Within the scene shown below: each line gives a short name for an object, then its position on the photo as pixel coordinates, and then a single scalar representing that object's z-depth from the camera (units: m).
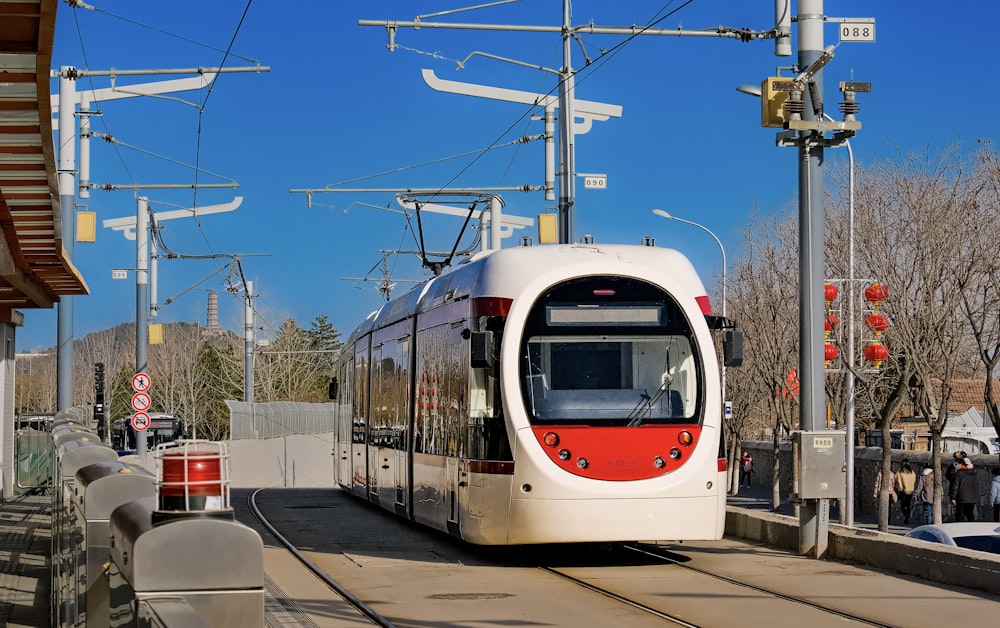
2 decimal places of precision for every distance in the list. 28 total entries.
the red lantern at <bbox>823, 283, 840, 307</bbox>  29.45
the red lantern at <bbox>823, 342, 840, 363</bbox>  24.94
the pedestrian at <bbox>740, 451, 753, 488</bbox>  57.25
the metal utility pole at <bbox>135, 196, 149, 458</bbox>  36.00
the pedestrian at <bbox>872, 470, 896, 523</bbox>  34.85
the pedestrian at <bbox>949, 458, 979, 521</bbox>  30.50
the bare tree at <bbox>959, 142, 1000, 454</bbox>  26.70
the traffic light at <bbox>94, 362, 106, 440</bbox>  34.44
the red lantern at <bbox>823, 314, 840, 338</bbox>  31.52
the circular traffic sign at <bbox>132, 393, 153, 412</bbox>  34.88
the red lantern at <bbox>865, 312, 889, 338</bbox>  26.78
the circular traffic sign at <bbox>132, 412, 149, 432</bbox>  34.59
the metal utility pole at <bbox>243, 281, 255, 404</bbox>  57.34
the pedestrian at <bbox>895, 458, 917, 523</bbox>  32.88
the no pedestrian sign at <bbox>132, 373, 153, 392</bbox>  35.16
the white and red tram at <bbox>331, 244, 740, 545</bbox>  14.27
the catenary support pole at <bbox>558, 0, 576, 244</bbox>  24.25
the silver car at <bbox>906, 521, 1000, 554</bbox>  16.66
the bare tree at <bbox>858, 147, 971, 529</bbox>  28.00
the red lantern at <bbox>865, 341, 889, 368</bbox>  27.70
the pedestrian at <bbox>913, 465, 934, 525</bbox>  30.28
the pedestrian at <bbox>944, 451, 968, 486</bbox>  31.25
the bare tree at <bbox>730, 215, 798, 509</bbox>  38.81
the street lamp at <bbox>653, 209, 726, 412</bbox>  43.83
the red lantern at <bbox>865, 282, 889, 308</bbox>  26.47
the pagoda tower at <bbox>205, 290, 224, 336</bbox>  189.00
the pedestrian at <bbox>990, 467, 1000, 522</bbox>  28.42
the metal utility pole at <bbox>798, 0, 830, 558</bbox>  15.12
